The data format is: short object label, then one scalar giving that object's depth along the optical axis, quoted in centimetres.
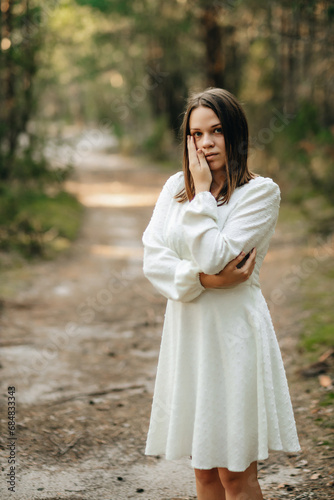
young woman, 256
